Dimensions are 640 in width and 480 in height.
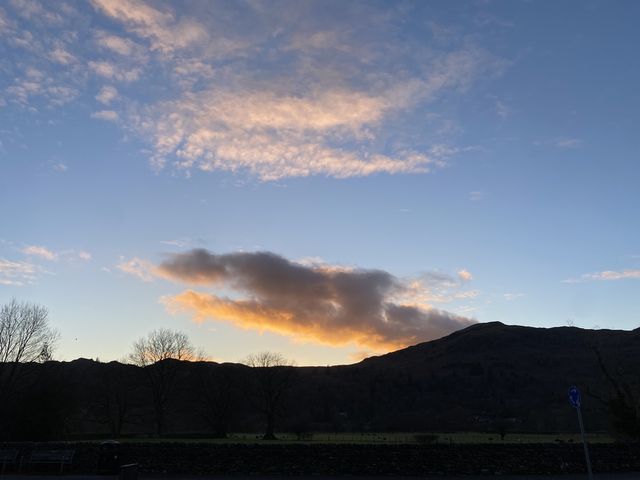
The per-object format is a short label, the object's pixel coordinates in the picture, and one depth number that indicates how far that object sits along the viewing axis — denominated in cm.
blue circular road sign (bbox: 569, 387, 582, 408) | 1730
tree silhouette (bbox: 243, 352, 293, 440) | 9206
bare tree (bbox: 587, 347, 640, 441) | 3628
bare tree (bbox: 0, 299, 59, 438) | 5215
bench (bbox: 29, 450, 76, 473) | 2688
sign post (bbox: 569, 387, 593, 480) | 1728
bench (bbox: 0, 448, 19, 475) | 2731
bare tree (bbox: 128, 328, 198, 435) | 8350
